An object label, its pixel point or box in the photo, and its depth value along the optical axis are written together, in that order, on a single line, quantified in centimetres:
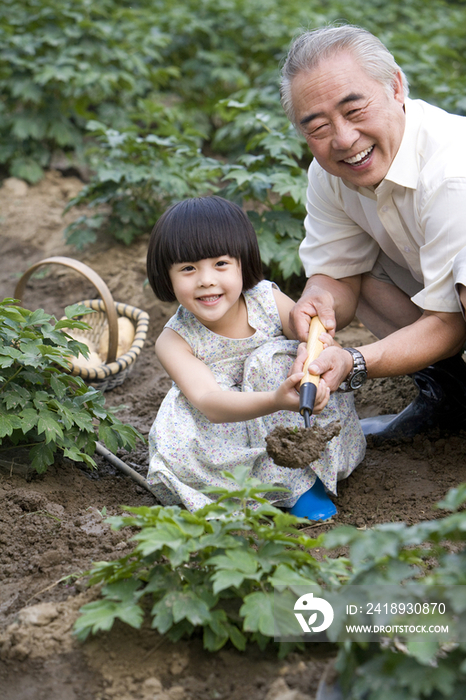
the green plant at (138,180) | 410
